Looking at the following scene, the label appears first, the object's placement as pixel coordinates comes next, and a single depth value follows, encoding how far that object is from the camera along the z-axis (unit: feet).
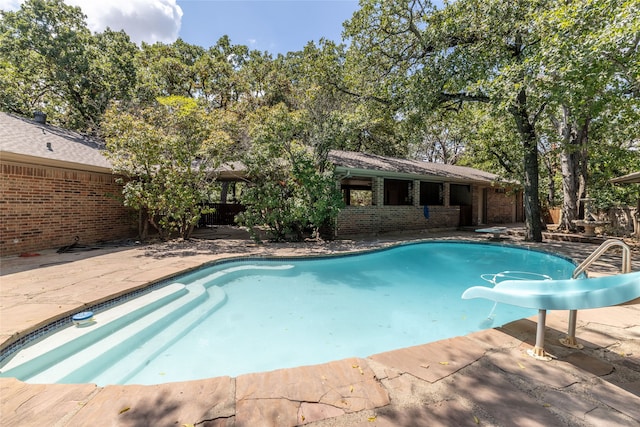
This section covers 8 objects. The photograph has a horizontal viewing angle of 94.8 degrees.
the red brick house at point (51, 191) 24.43
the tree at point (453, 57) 27.96
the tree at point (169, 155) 29.30
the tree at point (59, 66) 44.04
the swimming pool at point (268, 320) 11.33
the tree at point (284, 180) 31.42
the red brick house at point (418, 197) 41.42
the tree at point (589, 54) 19.03
